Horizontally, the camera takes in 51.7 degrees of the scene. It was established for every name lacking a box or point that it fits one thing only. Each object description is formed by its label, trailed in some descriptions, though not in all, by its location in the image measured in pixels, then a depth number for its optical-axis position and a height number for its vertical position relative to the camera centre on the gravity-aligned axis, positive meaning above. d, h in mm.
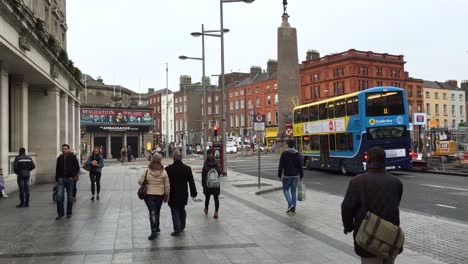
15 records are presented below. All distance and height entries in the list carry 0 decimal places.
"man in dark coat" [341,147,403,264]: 4305 -521
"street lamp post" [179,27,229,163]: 26312 +5975
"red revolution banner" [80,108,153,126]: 55625 +3021
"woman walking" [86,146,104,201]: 15266 -750
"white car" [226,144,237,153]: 75756 -1232
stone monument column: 41438 +6030
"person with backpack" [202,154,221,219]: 10984 -877
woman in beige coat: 8773 -828
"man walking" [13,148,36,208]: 13508 -825
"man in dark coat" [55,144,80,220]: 11219 -687
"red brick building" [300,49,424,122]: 78750 +10803
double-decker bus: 22984 +512
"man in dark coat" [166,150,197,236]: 8969 -906
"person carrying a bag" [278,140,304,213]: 11492 -723
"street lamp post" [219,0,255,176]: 24766 +2701
